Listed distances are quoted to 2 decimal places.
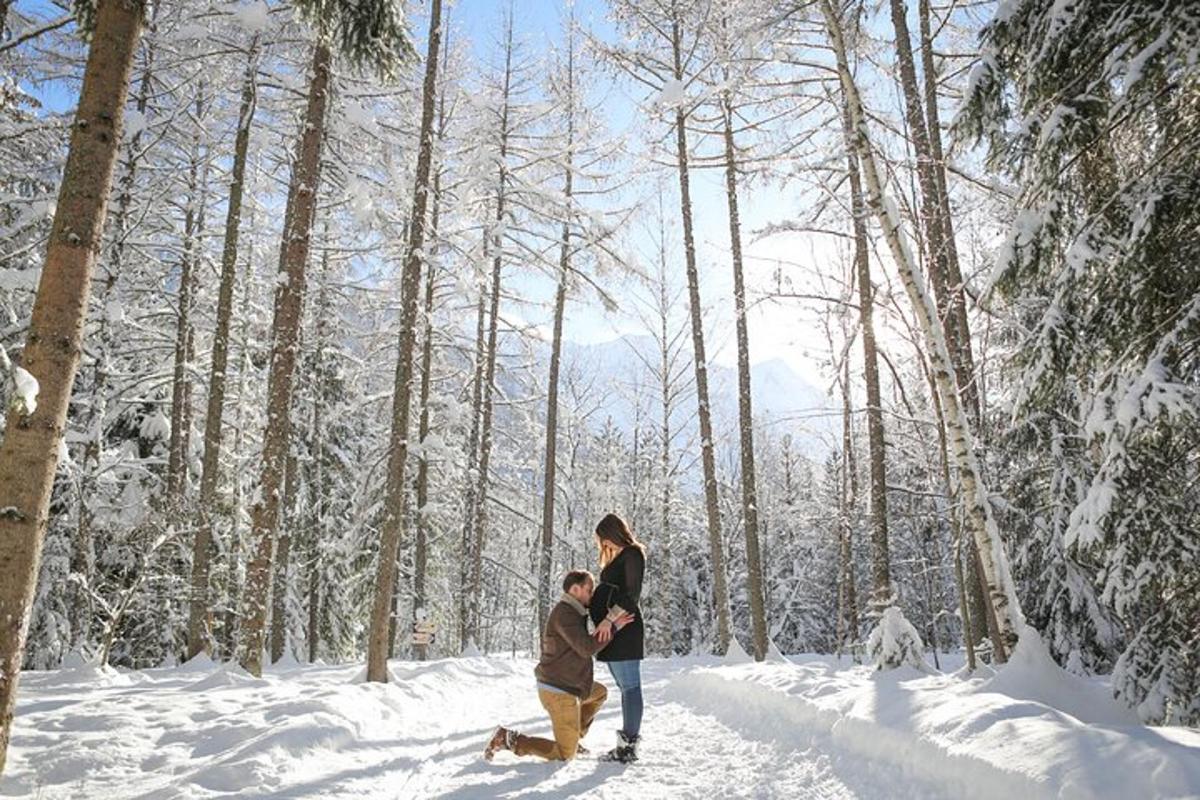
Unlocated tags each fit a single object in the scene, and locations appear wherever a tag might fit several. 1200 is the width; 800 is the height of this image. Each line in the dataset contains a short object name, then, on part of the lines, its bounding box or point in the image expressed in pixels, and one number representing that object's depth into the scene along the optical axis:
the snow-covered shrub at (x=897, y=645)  8.38
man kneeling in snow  5.38
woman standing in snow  5.54
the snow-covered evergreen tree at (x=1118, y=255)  4.38
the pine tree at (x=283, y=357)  8.65
